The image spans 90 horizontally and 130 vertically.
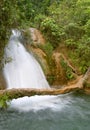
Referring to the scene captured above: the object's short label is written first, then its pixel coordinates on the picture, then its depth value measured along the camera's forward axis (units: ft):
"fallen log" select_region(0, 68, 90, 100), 13.88
